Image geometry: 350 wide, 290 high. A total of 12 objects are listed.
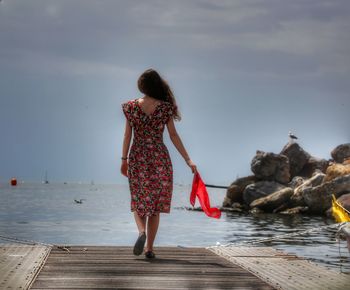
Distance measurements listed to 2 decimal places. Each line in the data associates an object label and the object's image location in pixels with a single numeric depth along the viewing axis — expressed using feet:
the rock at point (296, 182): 195.65
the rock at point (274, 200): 181.57
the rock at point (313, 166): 210.79
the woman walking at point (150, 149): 28.35
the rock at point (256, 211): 183.40
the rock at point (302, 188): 166.40
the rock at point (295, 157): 210.79
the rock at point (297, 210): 172.57
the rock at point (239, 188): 202.90
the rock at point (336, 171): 157.07
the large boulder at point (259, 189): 192.58
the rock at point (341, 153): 205.98
